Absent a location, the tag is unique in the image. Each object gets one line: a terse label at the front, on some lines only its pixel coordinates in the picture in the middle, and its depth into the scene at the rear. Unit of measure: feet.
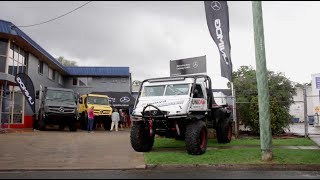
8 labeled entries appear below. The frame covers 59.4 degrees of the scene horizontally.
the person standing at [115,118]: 61.80
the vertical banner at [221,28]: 32.77
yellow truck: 63.89
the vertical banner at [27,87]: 50.44
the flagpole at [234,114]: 41.53
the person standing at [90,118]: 55.67
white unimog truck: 28.56
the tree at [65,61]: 186.10
